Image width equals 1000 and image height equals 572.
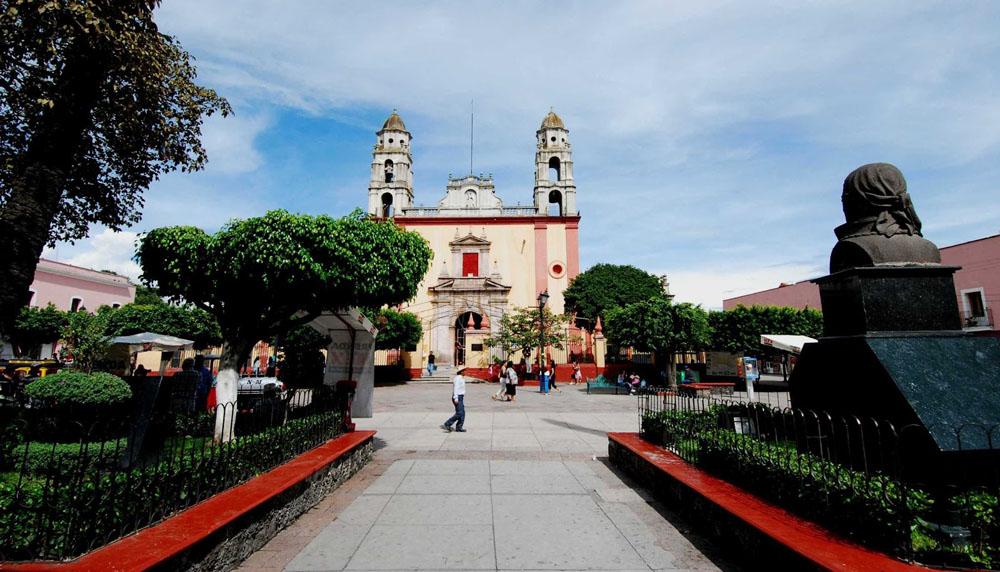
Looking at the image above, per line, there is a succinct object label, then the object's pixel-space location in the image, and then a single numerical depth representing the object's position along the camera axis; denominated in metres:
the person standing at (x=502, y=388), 16.16
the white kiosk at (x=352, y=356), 8.84
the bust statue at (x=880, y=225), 4.14
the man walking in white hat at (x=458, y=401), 9.70
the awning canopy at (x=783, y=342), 16.36
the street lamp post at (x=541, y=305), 21.43
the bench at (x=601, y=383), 19.64
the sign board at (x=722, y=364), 22.70
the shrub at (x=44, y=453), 5.04
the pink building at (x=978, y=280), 21.36
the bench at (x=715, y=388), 15.97
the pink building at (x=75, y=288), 29.42
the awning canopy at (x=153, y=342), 14.34
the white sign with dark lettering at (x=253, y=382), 17.10
